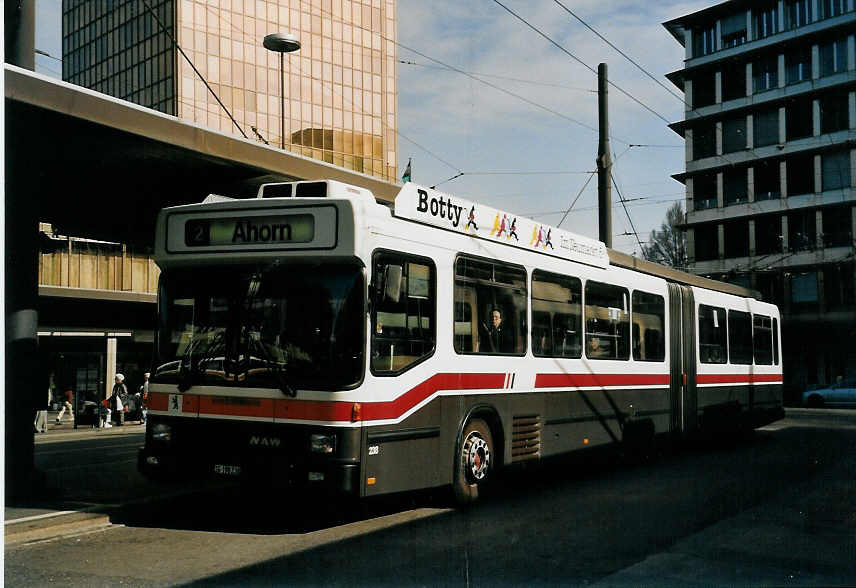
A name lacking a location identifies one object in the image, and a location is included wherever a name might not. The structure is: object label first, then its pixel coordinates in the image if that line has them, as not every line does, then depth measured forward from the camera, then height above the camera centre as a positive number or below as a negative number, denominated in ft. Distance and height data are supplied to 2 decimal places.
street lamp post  72.74 +25.14
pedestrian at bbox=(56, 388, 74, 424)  107.37 -4.50
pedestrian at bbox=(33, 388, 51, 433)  90.53 -5.52
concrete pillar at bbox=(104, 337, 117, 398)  131.21 +0.37
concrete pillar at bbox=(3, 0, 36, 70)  34.53 +12.23
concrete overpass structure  31.40 +8.26
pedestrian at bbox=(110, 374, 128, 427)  100.53 -4.22
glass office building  228.84 +75.91
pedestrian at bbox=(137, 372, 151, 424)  103.77 -5.05
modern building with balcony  174.89 +40.26
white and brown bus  27.50 +0.65
